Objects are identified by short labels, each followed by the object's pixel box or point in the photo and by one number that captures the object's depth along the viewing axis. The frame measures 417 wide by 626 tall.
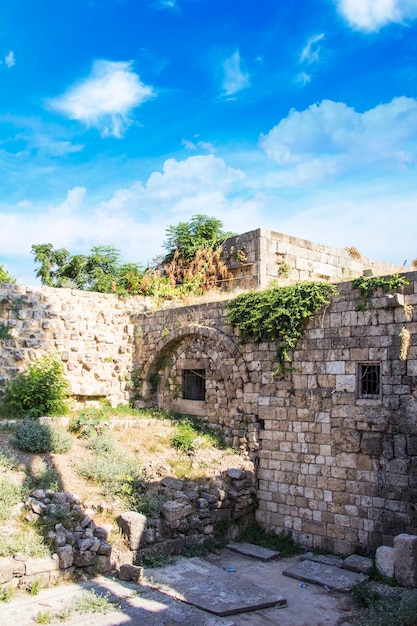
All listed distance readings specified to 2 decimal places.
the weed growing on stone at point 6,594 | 7.49
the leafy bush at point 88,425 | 12.51
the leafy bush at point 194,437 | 12.47
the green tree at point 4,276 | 26.09
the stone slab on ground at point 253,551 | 10.41
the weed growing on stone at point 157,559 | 9.34
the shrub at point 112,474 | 10.38
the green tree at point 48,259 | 24.91
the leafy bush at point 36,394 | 13.02
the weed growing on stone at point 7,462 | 10.09
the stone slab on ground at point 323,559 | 9.95
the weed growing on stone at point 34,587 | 7.81
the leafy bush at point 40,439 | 11.09
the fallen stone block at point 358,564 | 9.35
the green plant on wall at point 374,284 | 9.95
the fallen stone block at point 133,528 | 9.27
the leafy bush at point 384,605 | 7.22
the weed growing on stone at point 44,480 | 9.80
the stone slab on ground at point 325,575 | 8.95
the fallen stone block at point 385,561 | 8.80
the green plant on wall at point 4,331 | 13.86
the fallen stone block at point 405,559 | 8.52
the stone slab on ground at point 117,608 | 7.14
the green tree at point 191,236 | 17.69
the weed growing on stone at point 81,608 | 7.04
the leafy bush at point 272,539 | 10.86
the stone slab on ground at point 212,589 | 7.97
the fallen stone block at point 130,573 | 8.55
